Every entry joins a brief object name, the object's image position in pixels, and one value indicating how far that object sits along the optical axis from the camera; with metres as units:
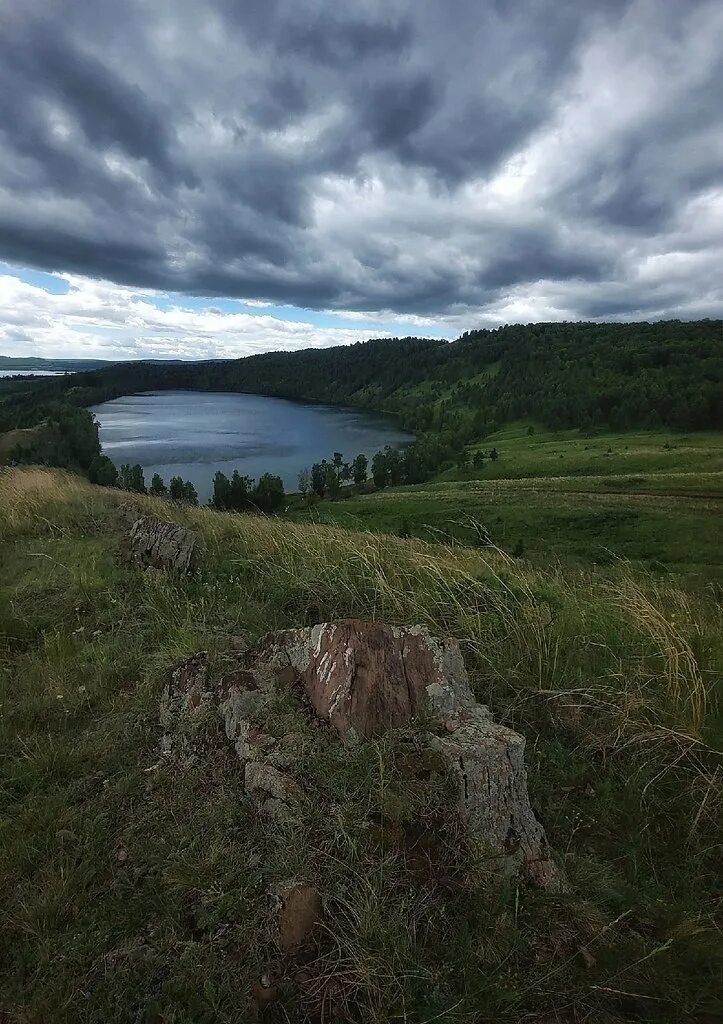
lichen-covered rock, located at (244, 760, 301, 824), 2.67
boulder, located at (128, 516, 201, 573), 6.52
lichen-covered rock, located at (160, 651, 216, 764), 3.34
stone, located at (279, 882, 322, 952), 2.19
